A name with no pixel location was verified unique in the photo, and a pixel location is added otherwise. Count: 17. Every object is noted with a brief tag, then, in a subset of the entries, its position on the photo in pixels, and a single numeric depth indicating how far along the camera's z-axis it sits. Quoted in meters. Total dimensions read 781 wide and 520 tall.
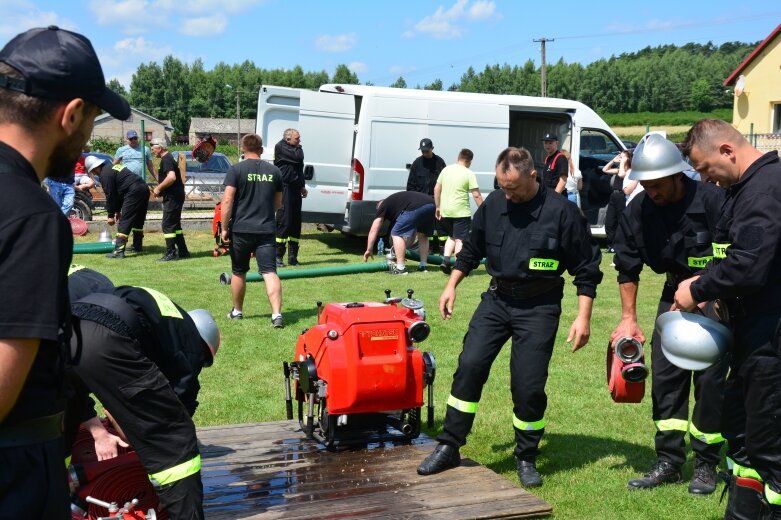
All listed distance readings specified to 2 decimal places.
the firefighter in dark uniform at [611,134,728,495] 5.15
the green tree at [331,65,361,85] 107.55
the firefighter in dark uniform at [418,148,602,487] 5.40
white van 15.08
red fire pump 5.36
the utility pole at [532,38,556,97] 43.24
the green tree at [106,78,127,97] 100.25
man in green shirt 13.48
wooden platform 4.68
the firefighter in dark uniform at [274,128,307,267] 14.15
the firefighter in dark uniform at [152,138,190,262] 15.09
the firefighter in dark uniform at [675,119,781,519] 3.89
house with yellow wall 38.19
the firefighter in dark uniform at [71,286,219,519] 3.63
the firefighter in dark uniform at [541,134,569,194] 15.13
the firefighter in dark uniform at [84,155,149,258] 15.38
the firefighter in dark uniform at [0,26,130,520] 1.93
